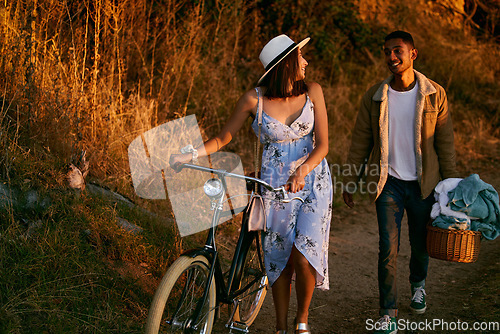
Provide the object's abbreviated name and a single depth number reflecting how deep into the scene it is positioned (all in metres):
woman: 3.34
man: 3.91
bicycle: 2.83
